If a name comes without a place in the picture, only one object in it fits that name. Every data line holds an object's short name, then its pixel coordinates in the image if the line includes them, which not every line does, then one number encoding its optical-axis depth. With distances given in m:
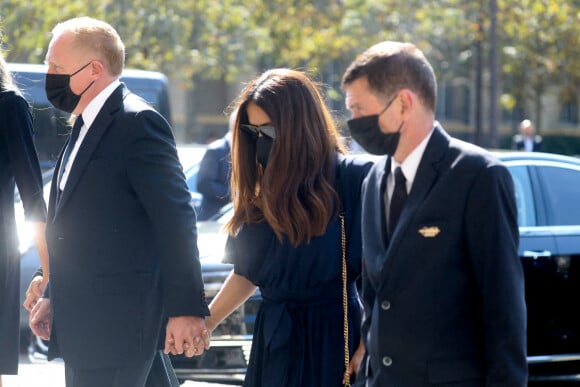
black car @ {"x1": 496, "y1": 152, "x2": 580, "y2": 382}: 14.30
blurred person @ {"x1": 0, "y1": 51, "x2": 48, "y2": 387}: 8.45
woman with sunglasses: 7.71
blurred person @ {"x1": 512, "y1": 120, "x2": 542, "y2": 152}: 44.19
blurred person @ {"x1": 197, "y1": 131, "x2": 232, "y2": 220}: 18.30
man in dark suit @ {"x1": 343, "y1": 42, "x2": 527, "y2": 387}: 6.14
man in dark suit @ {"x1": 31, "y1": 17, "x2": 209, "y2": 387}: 7.67
